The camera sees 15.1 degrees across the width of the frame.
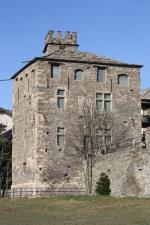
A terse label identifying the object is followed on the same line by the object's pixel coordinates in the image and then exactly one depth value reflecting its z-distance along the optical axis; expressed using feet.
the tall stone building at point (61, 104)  161.89
